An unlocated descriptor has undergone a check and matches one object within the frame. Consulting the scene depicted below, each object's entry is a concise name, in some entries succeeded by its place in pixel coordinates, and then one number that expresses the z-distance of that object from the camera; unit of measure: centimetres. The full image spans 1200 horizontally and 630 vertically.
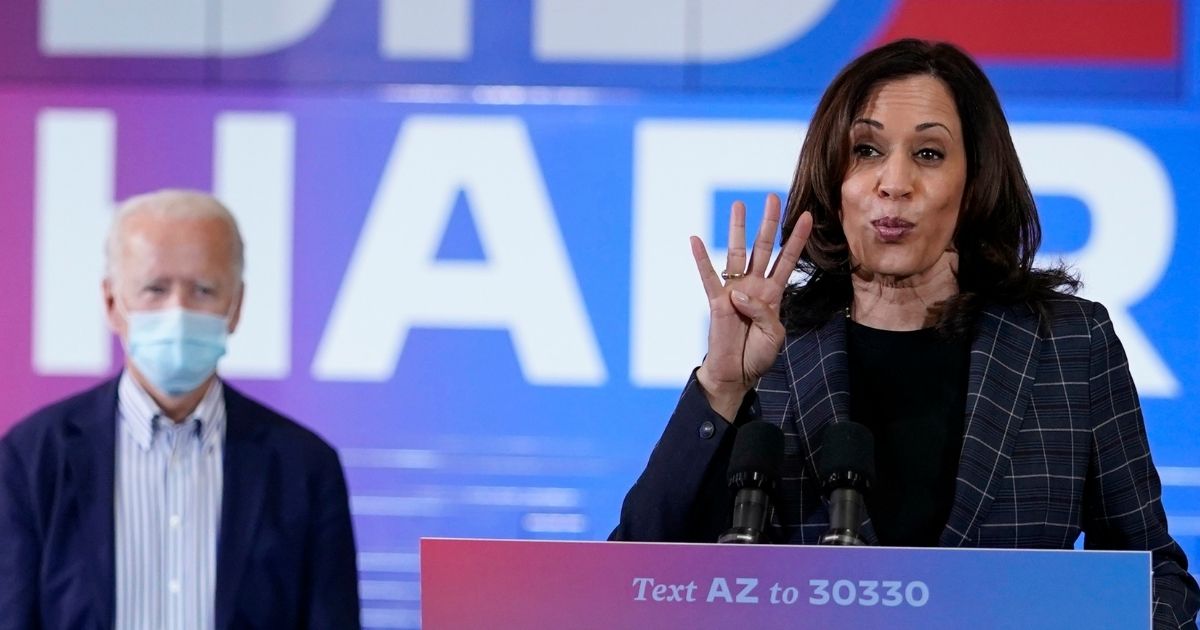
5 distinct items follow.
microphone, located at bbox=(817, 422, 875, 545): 589
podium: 581
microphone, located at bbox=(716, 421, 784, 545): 591
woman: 614
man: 637
